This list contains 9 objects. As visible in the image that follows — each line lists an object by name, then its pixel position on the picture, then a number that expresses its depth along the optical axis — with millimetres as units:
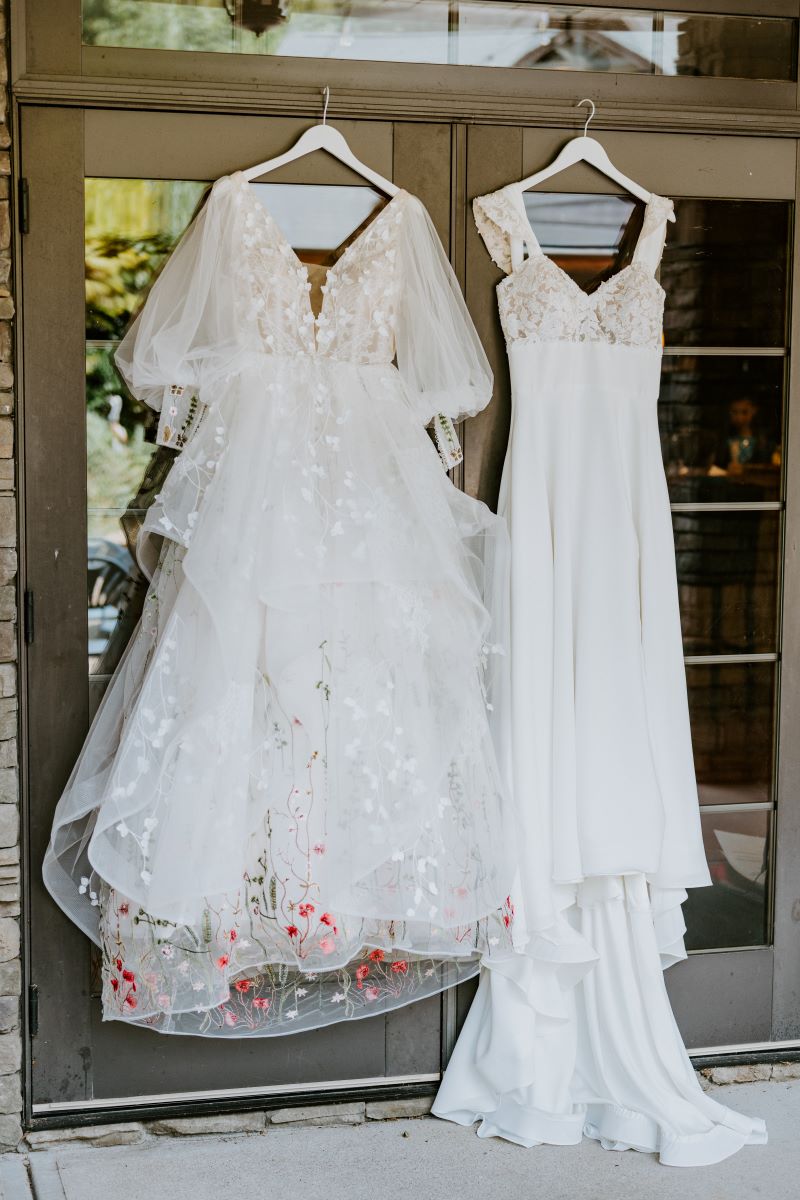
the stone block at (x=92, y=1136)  2635
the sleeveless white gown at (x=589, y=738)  2621
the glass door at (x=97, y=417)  2570
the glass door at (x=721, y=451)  2762
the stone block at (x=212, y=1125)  2680
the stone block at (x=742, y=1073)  2928
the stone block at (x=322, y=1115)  2729
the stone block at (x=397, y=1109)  2764
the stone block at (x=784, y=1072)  2951
